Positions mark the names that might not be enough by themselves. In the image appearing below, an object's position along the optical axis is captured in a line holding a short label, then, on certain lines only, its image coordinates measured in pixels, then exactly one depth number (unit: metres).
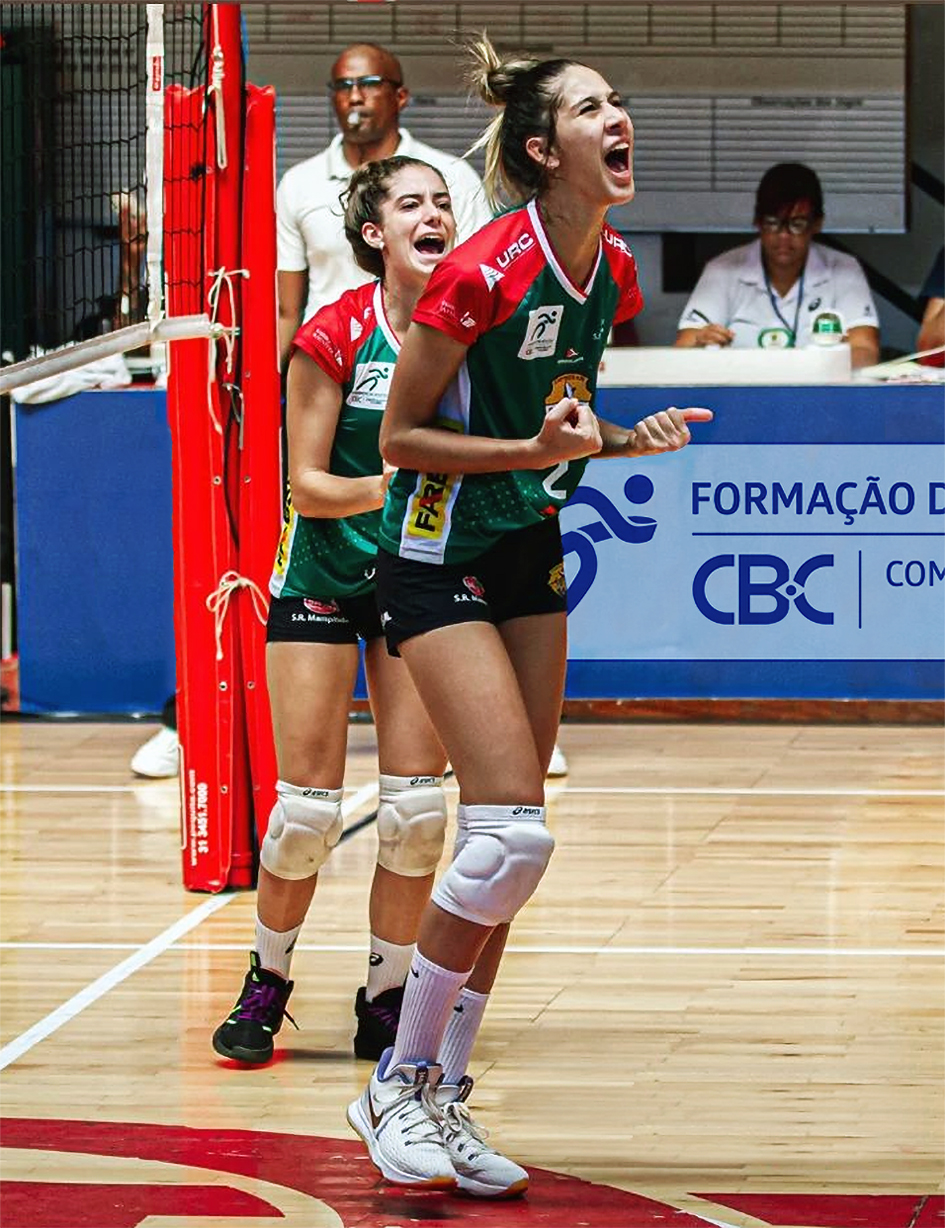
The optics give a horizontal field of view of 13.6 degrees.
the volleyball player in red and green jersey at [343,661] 7.66
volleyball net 10.45
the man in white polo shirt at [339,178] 13.81
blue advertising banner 14.66
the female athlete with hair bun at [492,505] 6.21
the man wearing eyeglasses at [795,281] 16.10
